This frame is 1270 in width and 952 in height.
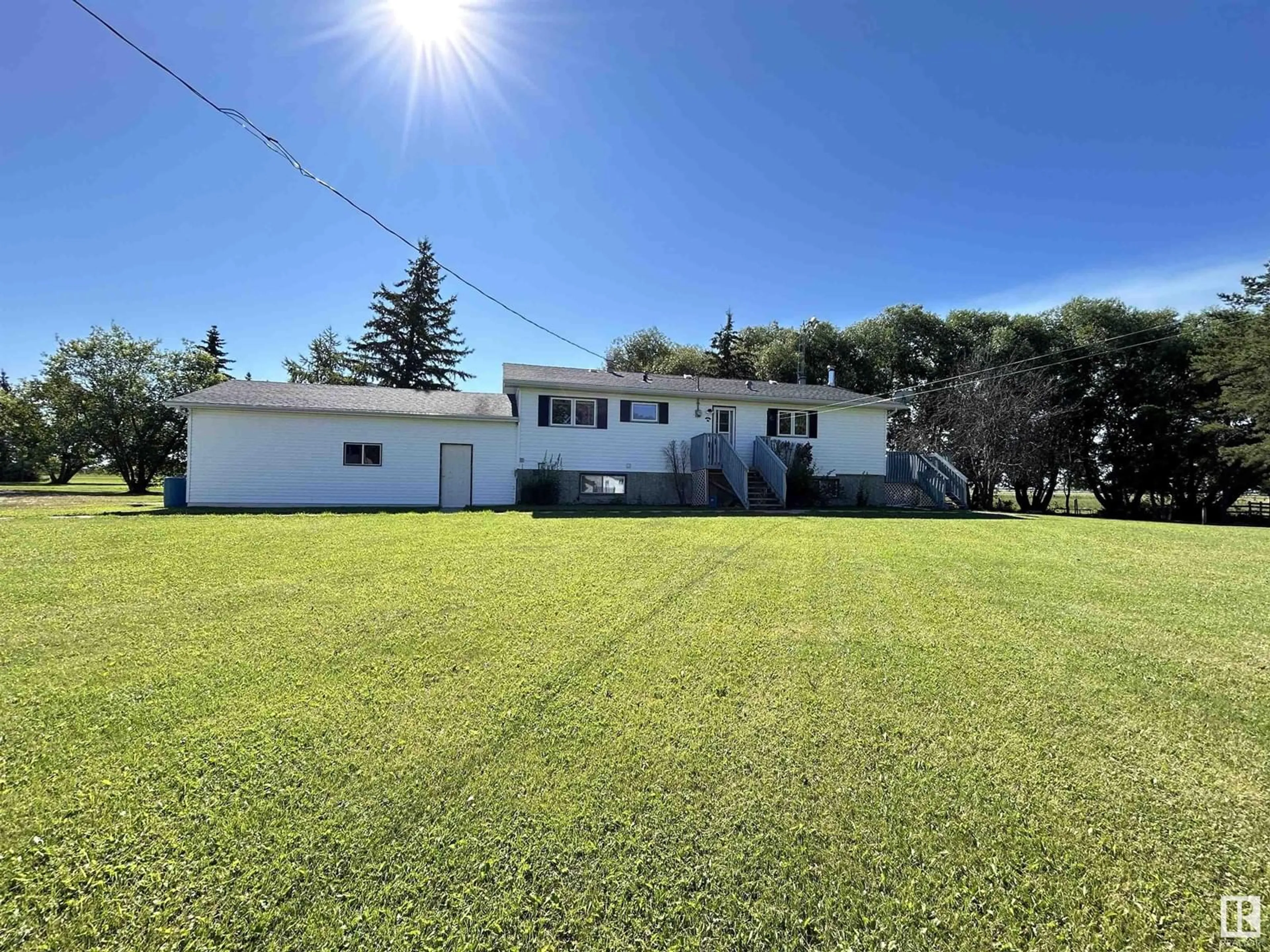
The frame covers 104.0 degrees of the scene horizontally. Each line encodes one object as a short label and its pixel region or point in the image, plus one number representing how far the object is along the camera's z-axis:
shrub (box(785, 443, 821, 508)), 17.06
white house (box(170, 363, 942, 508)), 14.77
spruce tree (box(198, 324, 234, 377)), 34.75
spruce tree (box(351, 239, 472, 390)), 32.19
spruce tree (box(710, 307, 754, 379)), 36.88
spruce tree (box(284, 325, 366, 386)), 33.38
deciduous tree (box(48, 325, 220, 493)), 23.12
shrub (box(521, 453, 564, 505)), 16.16
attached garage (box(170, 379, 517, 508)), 14.56
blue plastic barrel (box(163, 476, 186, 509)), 14.62
